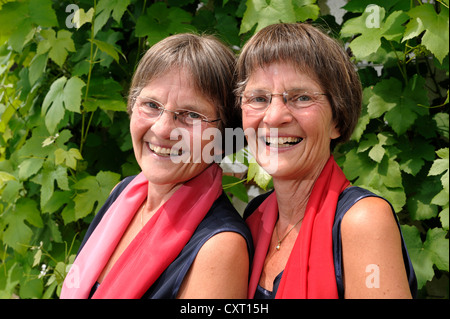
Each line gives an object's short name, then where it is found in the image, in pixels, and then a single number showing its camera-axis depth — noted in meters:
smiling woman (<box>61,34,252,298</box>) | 1.05
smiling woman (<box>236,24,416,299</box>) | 0.95
